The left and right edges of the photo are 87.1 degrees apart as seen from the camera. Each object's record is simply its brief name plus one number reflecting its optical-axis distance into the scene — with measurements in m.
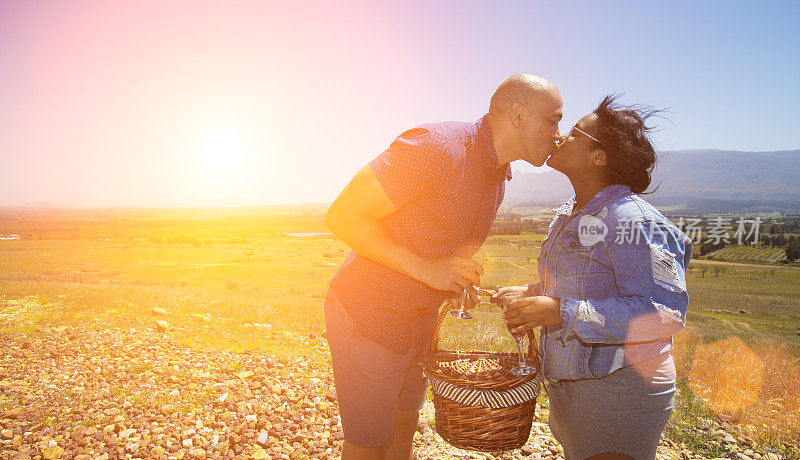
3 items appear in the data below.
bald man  1.93
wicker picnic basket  2.09
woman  1.87
